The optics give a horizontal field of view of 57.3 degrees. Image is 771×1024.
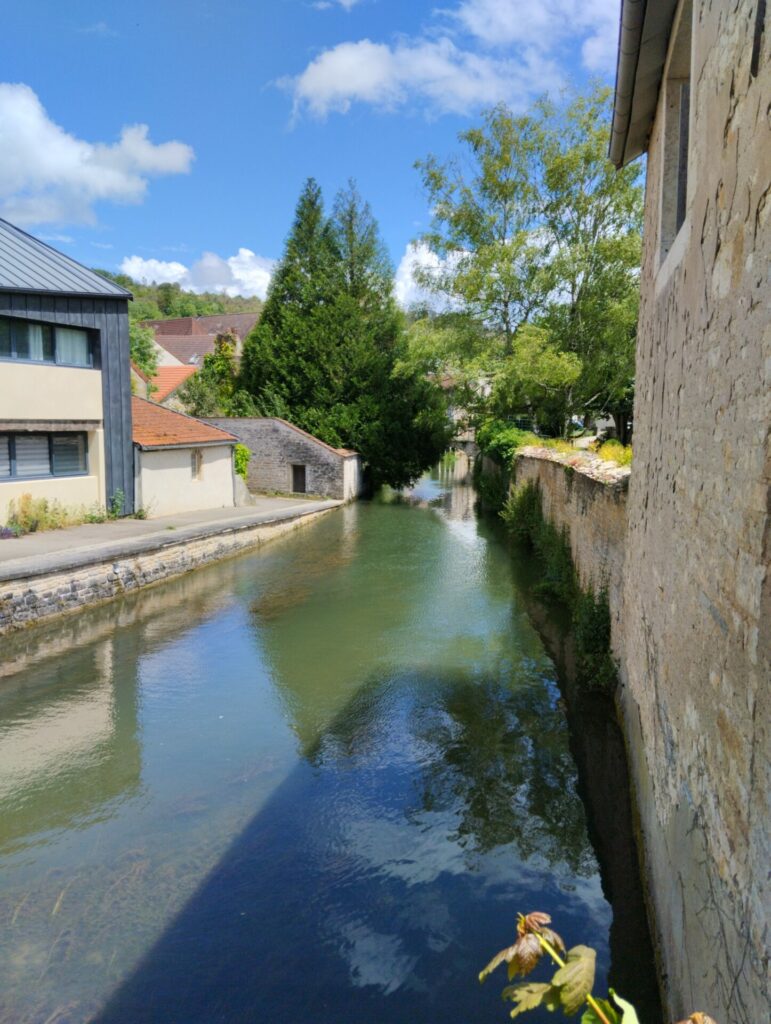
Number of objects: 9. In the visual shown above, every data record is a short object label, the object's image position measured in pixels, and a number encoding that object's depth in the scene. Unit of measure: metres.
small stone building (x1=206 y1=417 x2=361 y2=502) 26.92
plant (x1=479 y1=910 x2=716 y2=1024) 1.71
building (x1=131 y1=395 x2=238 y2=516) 18.16
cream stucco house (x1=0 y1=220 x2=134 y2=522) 14.48
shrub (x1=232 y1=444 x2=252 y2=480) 24.38
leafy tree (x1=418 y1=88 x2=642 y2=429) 22.00
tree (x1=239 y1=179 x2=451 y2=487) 29.08
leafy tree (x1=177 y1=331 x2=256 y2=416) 30.09
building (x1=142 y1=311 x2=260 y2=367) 51.50
